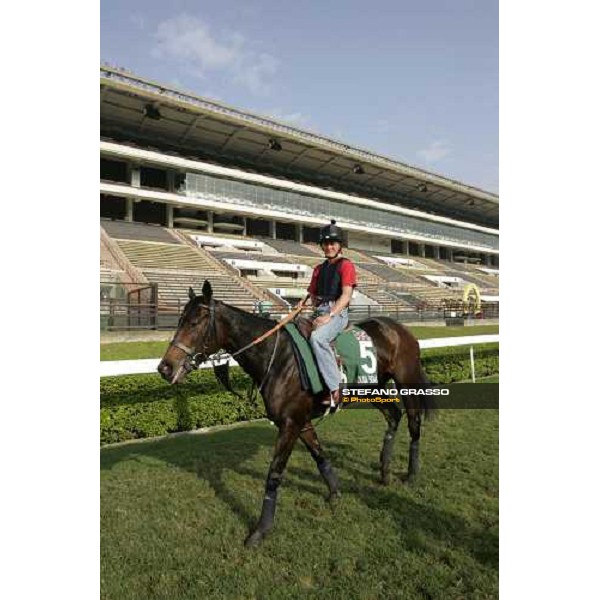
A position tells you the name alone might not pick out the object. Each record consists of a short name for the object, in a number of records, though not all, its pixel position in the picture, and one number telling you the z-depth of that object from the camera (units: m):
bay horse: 3.96
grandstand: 29.25
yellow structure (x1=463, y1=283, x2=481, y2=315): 31.84
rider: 4.37
